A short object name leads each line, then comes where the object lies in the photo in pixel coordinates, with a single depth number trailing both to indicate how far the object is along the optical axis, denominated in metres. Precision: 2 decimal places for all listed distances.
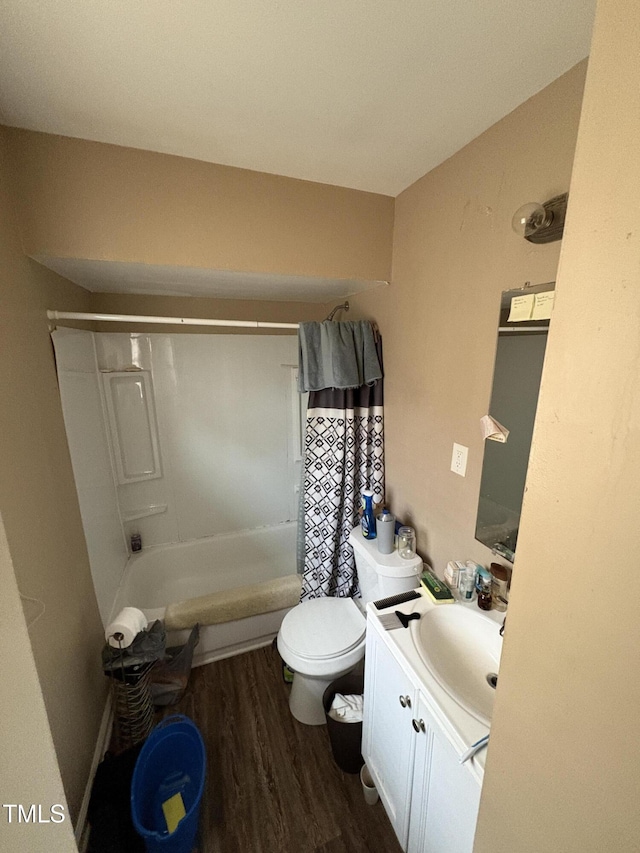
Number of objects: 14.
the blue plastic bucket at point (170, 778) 1.11
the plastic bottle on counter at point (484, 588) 1.15
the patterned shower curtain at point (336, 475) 1.84
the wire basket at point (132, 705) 1.46
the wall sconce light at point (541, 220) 0.90
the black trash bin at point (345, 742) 1.37
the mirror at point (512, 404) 1.00
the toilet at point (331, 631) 1.47
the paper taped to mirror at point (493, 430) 1.12
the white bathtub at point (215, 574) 1.97
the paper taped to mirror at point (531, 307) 0.96
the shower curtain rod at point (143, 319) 1.44
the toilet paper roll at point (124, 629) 1.46
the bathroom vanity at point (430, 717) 0.83
